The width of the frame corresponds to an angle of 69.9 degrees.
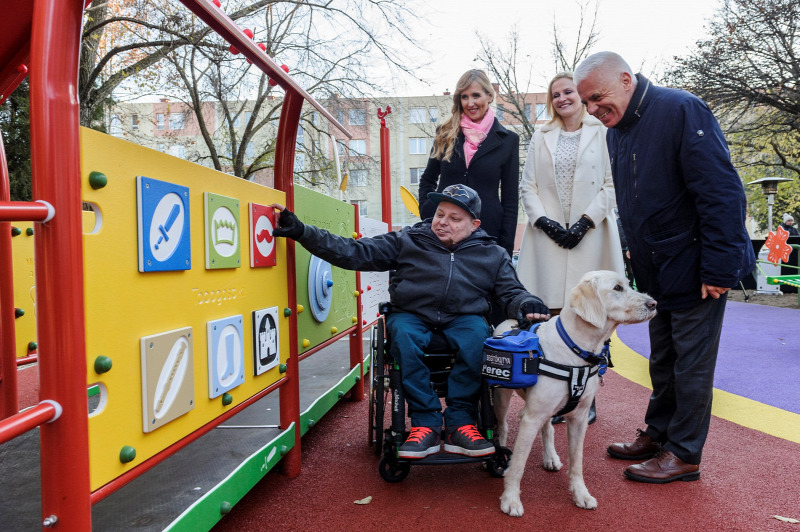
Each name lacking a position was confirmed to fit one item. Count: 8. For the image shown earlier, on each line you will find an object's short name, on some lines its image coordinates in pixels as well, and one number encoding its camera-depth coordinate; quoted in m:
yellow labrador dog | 2.71
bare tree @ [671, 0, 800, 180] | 14.91
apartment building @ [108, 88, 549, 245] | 18.02
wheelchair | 2.87
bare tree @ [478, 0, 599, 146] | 23.96
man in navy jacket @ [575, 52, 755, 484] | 2.81
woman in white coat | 3.90
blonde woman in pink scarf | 3.95
